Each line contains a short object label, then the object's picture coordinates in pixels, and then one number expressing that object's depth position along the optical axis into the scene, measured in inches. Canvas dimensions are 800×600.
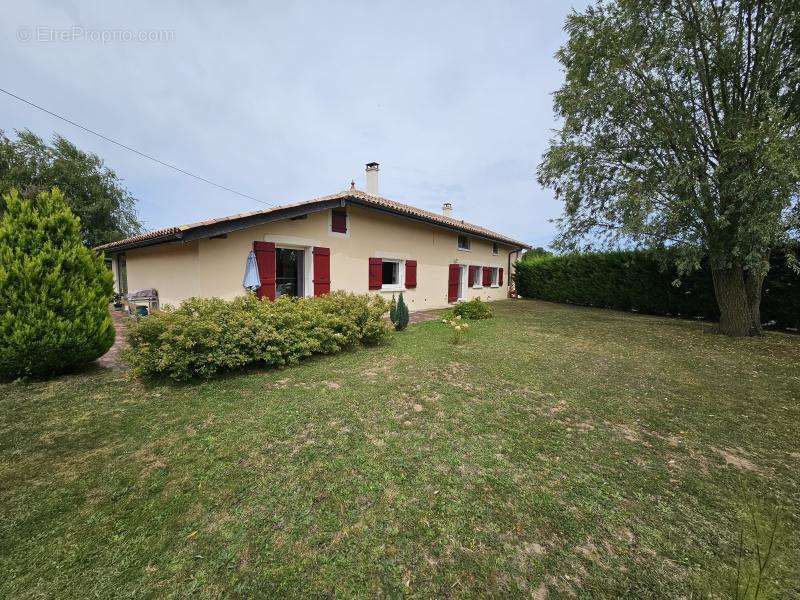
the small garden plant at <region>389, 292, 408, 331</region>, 339.9
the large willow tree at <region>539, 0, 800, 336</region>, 259.9
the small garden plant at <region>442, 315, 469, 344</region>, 255.0
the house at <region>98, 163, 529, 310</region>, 282.8
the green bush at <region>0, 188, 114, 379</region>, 166.4
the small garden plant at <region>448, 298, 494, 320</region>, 430.9
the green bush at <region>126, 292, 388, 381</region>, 170.4
